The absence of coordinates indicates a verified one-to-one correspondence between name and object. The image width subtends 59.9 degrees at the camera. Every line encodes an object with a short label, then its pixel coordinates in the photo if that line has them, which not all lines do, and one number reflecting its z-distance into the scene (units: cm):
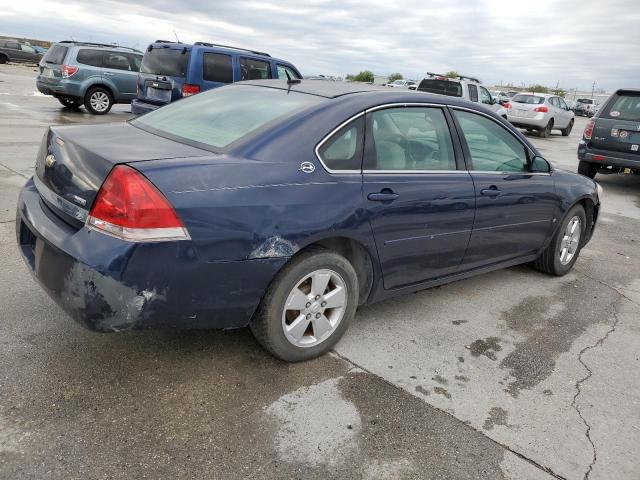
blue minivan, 1045
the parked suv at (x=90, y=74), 1443
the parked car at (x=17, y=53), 3389
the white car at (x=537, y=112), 2080
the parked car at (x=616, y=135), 927
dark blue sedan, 250
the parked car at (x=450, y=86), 1669
